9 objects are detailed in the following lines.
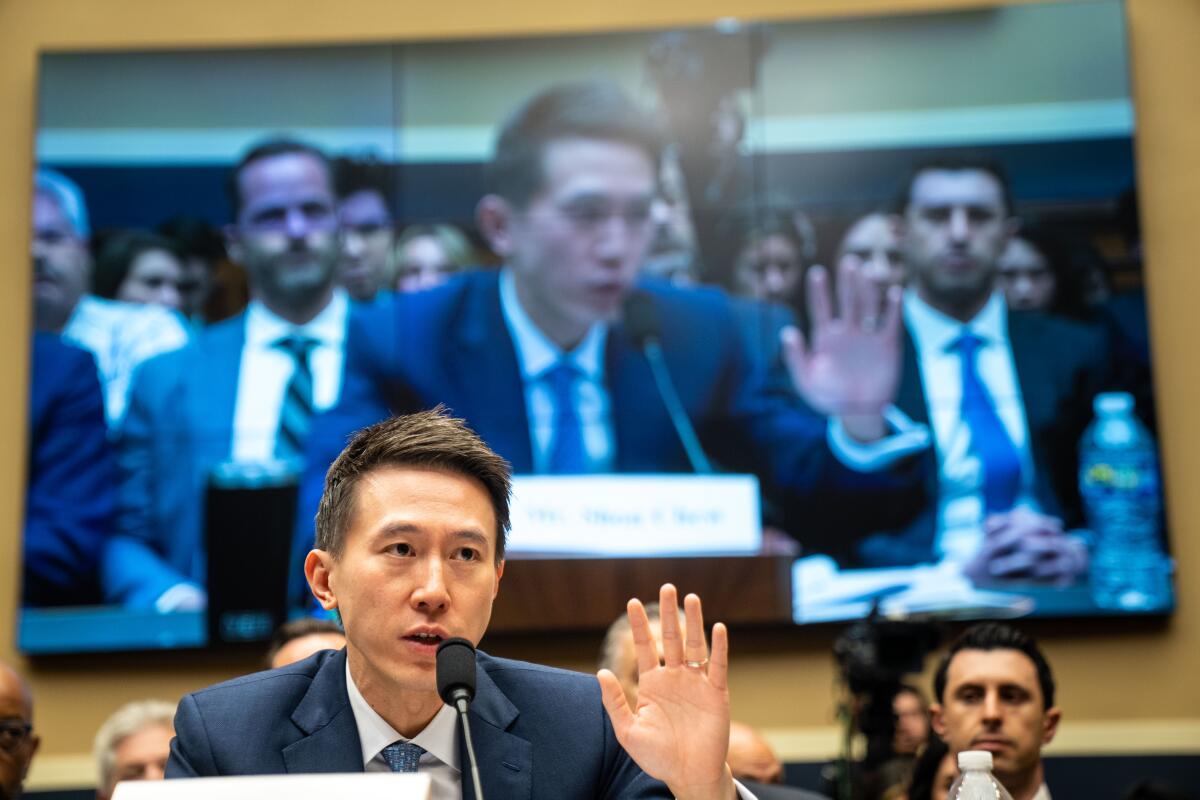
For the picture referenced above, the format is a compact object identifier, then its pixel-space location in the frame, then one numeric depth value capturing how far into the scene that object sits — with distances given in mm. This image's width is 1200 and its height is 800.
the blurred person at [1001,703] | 6359
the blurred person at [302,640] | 6547
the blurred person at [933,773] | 6598
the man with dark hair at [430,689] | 3498
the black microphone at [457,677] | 3213
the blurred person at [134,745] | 7312
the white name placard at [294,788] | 2742
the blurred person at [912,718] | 8523
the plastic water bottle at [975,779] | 3879
